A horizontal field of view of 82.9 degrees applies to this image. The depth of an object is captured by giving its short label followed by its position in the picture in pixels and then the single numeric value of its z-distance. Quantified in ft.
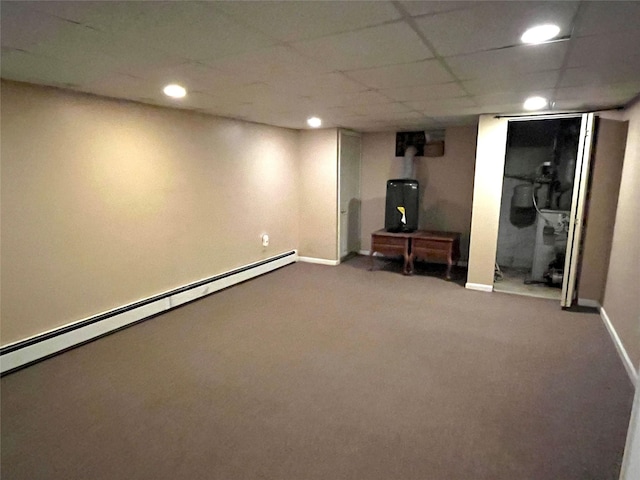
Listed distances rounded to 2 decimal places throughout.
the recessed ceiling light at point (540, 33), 5.73
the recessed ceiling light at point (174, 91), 9.48
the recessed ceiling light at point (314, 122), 15.55
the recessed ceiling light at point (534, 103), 11.34
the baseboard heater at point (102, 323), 9.07
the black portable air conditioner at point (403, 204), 18.24
